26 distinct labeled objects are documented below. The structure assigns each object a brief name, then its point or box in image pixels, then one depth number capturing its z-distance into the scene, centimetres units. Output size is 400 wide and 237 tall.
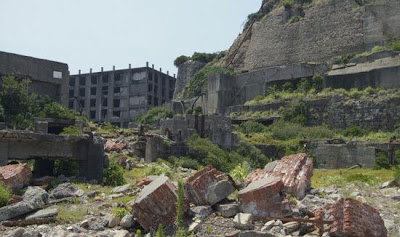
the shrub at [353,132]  2398
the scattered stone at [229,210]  722
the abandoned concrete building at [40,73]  2444
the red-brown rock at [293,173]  841
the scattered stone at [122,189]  946
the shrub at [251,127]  2643
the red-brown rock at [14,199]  805
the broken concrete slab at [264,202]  709
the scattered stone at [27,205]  742
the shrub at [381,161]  1856
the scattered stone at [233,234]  642
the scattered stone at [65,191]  895
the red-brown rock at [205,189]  759
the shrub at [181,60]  4584
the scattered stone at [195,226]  673
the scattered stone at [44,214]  740
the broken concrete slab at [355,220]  636
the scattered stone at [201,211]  718
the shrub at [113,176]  1102
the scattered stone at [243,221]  669
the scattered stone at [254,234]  626
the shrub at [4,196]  796
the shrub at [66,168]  1159
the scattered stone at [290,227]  662
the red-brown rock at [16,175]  892
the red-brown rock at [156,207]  700
